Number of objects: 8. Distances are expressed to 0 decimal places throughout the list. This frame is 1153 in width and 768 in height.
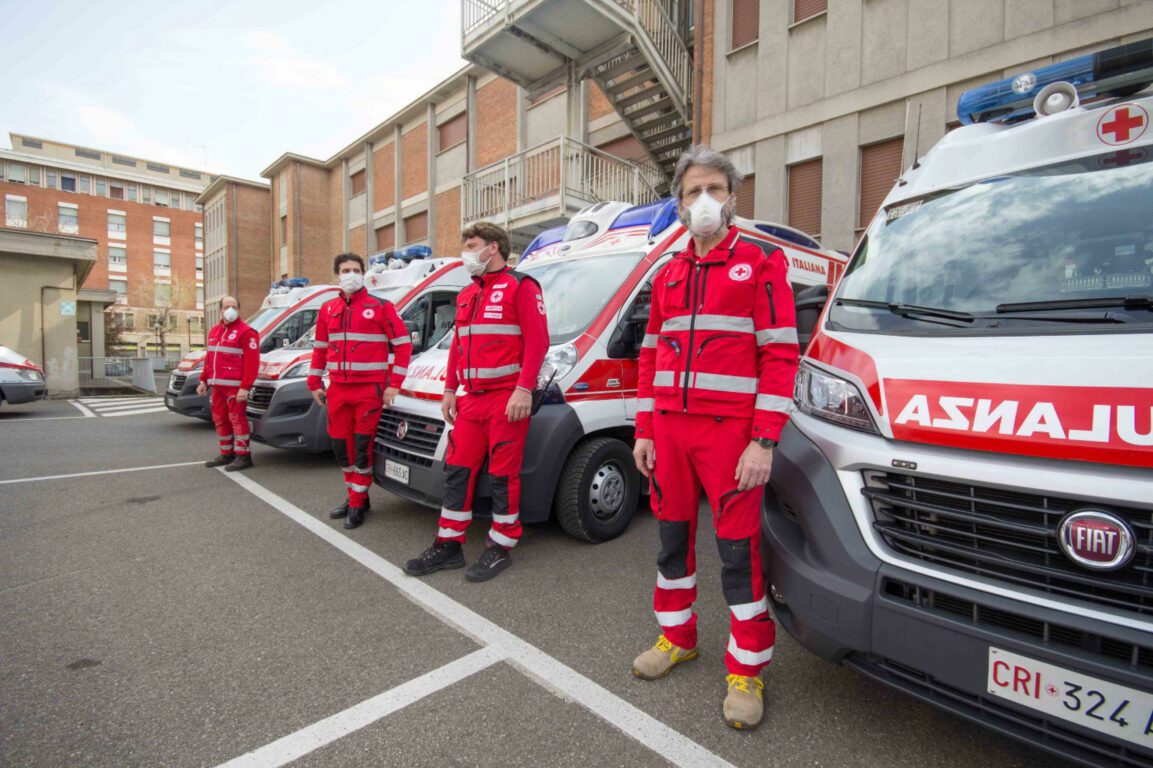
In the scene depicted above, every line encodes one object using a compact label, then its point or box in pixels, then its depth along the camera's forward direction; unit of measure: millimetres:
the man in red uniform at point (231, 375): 6492
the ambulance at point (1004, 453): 1480
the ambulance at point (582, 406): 3744
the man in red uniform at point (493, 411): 3451
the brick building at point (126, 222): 56594
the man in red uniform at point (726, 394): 2170
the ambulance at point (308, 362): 6332
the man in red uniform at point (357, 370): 4453
